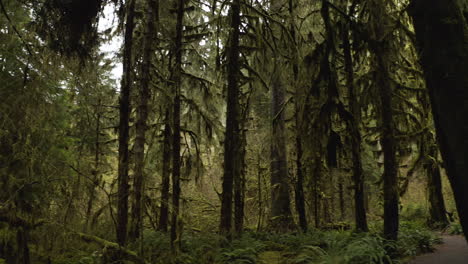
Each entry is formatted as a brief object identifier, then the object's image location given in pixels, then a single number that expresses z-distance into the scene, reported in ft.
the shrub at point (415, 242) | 23.51
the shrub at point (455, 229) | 35.91
